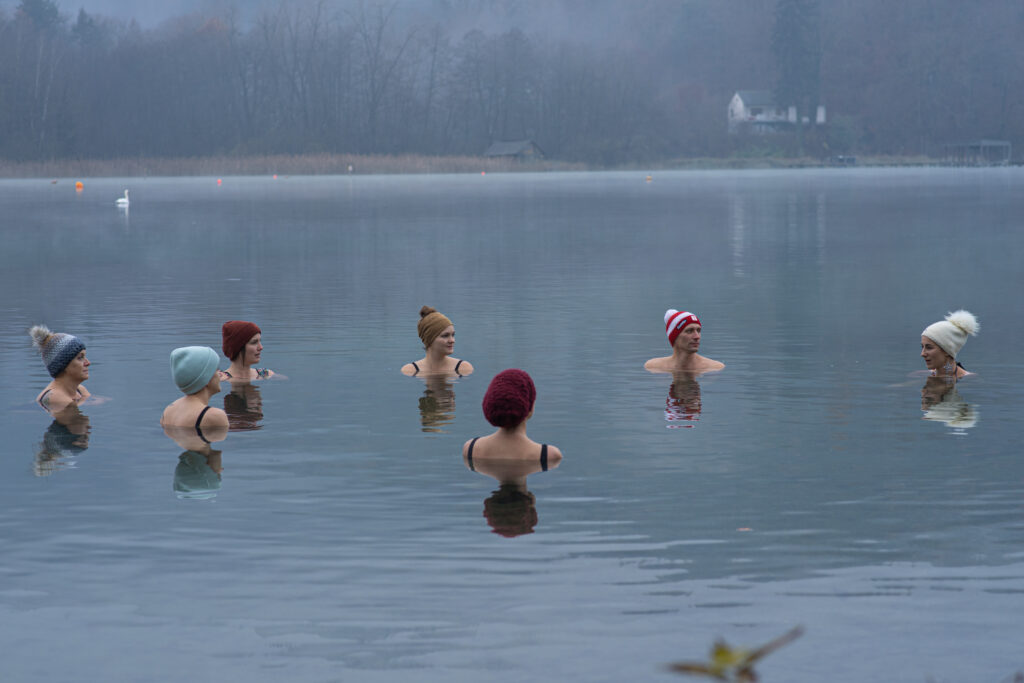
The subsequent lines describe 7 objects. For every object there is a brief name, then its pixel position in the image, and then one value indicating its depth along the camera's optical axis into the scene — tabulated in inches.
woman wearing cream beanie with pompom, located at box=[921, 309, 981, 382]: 678.5
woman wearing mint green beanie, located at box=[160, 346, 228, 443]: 572.1
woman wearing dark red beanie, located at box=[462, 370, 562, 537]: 460.4
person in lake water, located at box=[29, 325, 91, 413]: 645.9
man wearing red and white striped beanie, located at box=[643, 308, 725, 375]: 733.9
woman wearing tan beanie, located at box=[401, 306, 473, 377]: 727.7
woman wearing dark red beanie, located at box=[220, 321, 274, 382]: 720.3
